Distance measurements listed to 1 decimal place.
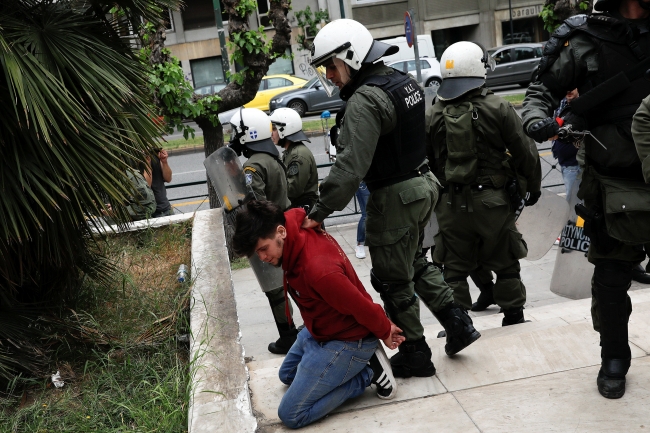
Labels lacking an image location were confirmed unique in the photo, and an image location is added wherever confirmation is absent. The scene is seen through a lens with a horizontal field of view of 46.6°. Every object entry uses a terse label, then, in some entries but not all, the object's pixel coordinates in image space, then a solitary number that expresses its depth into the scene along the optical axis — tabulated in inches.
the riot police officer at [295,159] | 240.4
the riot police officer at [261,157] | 217.6
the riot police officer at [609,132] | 127.8
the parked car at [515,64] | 920.8
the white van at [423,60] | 893.8
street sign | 450.9
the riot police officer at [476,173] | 188.7
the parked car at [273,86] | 931.3
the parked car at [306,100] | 879.1
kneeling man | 129.0
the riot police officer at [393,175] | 140.0
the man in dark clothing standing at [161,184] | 310.0
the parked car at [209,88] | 955.0
